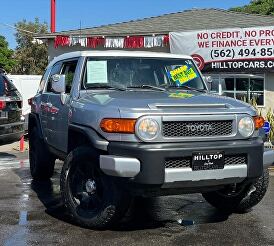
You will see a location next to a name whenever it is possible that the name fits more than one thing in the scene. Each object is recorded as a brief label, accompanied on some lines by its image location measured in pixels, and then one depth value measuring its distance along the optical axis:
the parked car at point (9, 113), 9.67
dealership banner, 14.04
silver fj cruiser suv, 4.75
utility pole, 22.50
